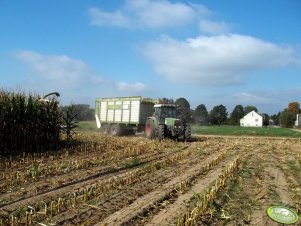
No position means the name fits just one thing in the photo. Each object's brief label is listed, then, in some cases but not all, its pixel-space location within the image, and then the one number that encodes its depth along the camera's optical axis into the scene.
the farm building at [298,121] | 97.28
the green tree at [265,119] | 108.07
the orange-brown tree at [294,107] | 124.25
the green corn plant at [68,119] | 17.26
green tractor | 21.16
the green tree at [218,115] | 96.56
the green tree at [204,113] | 84.63
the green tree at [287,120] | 88.19
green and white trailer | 24.50
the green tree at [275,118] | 128.39
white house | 103.32
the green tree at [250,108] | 130.80
